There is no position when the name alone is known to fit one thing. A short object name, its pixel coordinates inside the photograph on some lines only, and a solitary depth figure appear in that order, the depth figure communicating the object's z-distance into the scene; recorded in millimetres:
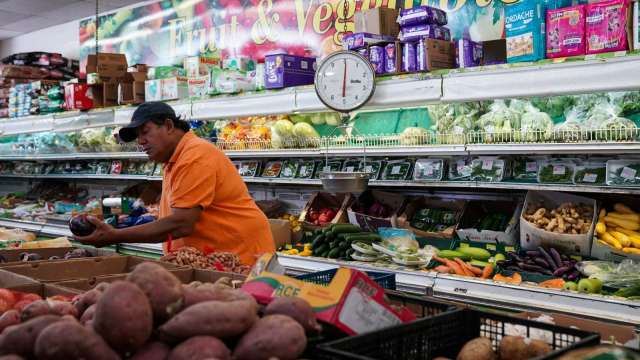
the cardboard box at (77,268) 3115
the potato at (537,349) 1712
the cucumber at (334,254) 4734
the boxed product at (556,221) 4062
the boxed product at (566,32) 3758
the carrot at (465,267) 4051
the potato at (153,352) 1486
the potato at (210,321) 1508
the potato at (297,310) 1648
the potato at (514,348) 1717
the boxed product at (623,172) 3756
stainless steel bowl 4531
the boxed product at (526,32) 3910
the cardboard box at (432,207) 4750
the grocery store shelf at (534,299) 3262
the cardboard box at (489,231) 4477
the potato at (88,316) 1704
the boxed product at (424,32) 4559
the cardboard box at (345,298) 1722
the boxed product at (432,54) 4438
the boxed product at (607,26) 3588
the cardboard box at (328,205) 5434
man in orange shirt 3400
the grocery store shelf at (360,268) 4023
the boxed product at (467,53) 4480
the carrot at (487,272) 4008
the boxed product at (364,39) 4777
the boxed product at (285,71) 5195
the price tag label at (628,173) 3770
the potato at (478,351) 1689
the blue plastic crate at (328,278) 2781
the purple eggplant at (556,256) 3908
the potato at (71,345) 1407
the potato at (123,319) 1438
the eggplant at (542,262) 3930
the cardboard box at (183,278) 2670
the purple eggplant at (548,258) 3905
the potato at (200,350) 1442
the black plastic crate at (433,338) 1589
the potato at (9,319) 1781
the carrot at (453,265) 4066
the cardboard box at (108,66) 7195
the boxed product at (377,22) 4902
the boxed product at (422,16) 4584
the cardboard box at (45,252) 3711
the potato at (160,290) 1574
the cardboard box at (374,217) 5145
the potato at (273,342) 1500
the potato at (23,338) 1531
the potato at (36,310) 1742
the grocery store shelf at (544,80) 3449
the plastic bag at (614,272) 3508
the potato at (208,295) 1634
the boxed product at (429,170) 4680
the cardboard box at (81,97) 7359
